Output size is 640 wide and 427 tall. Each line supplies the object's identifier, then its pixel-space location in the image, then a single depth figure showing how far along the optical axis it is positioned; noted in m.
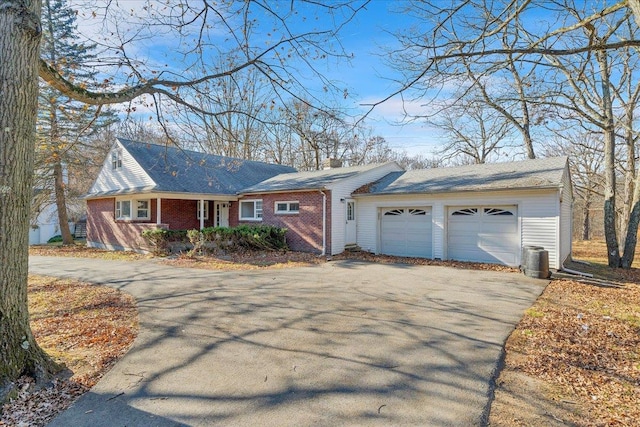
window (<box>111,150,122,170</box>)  17.83
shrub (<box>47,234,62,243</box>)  23.63
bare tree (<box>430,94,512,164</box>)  23.55
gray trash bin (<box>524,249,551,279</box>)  9.41
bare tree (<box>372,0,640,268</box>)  5.55
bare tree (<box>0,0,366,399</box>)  3.47
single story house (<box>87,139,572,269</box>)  11.16
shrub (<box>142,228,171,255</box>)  14.56
